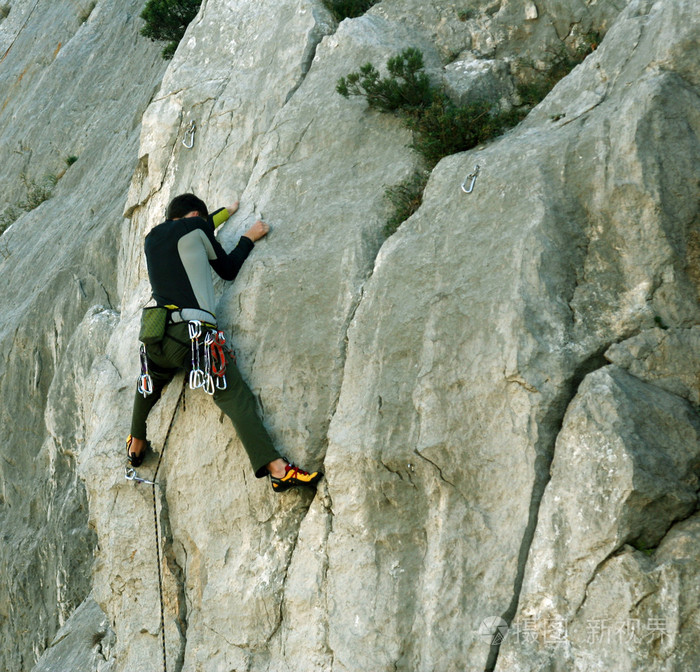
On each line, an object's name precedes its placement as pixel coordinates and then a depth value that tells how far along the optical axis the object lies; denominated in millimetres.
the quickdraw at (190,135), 10664
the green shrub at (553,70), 9102
